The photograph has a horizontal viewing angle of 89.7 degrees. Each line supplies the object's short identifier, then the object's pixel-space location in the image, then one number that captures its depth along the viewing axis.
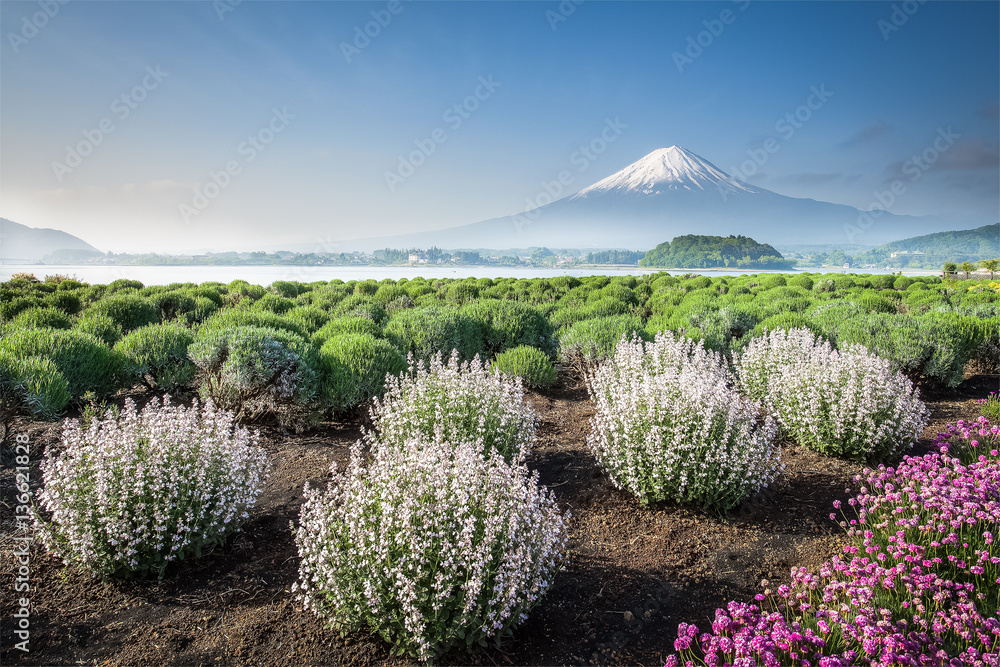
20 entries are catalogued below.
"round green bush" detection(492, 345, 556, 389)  7.62
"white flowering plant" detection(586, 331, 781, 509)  4.05
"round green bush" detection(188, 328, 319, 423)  6.04
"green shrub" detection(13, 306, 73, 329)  9.07
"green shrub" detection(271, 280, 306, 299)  22.11
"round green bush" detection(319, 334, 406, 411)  6.24
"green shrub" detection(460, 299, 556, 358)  10.22
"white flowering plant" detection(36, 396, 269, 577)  3.13
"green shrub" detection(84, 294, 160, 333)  11.59
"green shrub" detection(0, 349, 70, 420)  5.24
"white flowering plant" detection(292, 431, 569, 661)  2.55
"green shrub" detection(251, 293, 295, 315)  13.38
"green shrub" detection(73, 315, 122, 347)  9.17
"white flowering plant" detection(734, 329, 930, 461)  4.79
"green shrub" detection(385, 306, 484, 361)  8.40
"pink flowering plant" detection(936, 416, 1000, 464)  4.60
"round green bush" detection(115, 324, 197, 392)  7.04
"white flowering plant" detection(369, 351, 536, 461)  4.66
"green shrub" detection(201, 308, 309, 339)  8.51
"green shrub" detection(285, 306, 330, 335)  10.28
